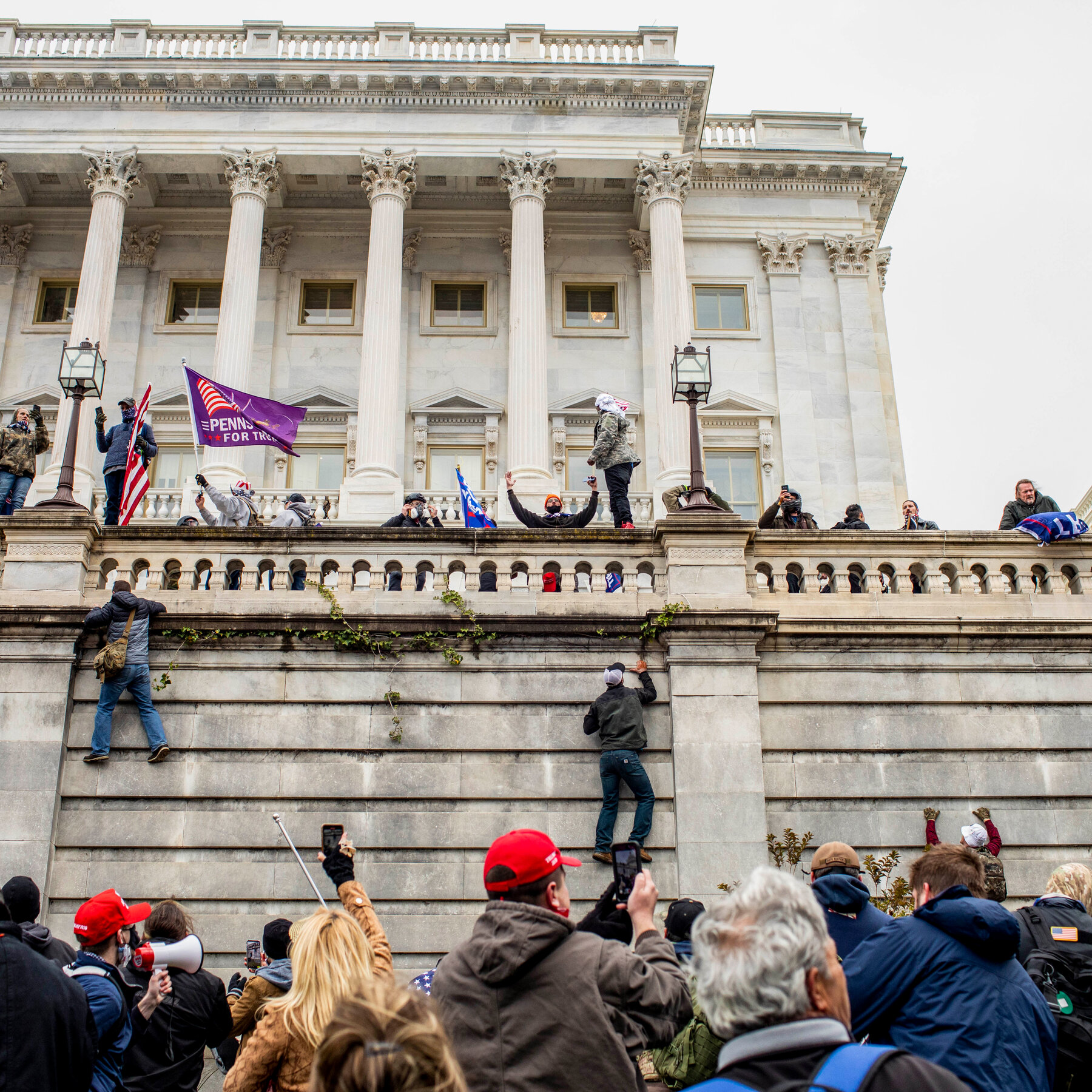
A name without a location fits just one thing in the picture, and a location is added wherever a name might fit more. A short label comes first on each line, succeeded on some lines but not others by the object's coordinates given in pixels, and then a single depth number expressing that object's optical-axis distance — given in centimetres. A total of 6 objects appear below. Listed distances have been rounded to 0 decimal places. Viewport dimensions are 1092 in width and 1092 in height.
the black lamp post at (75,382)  1455
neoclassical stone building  3053
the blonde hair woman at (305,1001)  462
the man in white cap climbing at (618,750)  1260
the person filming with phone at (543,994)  415
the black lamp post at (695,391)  1436
